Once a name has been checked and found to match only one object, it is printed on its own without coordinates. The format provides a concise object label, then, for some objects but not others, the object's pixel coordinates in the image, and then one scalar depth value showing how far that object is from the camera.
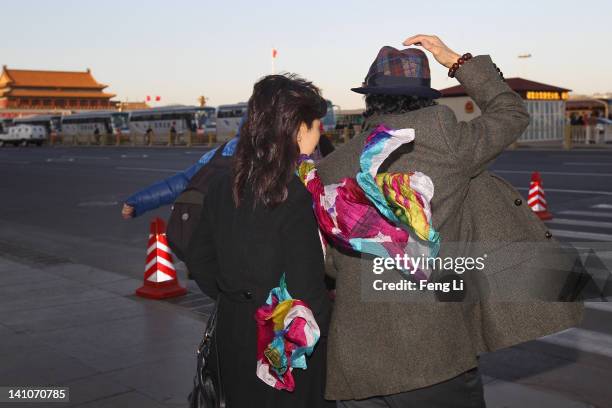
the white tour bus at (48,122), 77.75
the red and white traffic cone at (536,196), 11.89
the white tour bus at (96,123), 67.38
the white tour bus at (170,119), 57.72
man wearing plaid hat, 2.11
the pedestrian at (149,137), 54.71
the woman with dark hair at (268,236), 2.30
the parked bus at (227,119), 52.96
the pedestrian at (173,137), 52.19
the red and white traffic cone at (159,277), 7.08
